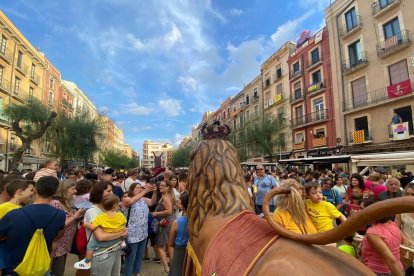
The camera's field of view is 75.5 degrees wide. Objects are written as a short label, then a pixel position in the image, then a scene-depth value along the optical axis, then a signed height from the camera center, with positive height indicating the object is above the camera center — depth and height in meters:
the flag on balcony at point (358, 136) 19.25 +1.96
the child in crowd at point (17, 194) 2.88 -0.31
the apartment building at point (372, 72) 16.73 +6.38
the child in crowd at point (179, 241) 3.37 -1.00
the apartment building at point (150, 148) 137.38 +9.10
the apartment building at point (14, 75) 21.84 +8.39
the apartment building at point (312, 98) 22.81 +6.11
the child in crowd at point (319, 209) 3.40 -0.61
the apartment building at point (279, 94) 28.03 +8.14
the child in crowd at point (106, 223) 3.10 -0.68
